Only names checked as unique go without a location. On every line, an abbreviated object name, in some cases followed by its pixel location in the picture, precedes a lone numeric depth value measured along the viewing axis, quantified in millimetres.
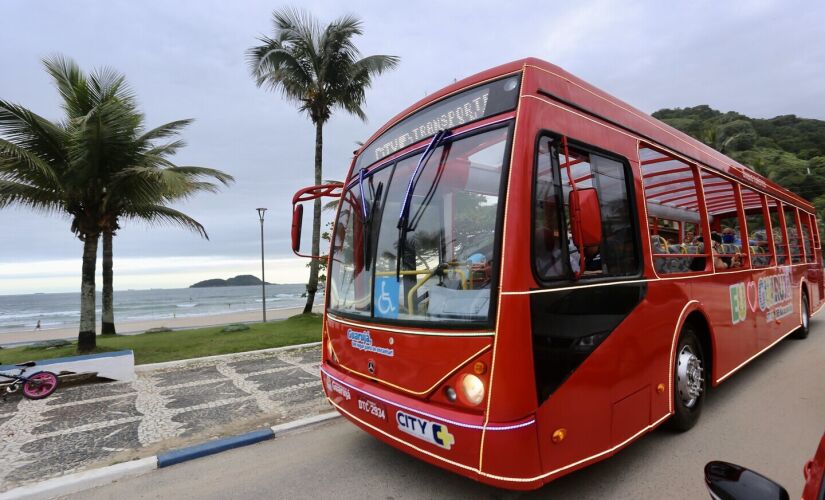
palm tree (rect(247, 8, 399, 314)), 14906
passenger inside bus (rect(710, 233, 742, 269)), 4770
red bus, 2561
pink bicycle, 6258
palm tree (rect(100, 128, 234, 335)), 9367
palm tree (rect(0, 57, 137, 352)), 8719
